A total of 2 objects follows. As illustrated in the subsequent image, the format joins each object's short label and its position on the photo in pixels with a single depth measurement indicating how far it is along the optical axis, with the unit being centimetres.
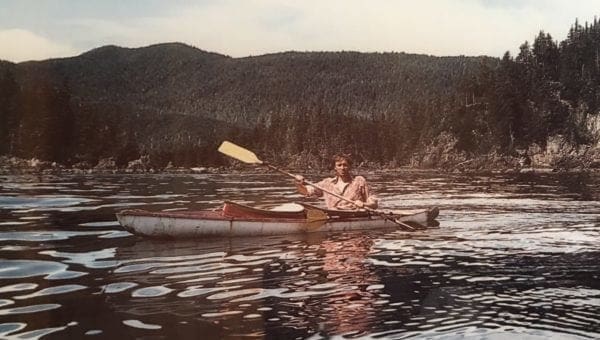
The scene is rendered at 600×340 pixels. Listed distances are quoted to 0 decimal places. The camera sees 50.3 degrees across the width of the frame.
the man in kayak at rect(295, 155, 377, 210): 1420
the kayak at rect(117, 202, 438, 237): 1237
